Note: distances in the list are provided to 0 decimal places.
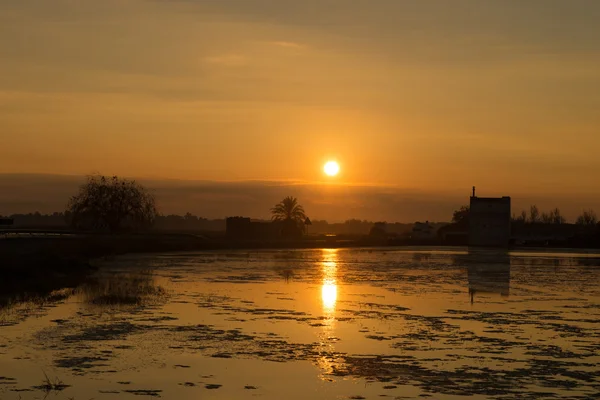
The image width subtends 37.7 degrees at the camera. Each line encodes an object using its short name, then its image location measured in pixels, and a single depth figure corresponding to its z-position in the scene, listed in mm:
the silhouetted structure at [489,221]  124750
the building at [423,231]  178862
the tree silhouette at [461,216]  176925
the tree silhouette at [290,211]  151250
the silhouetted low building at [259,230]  142625
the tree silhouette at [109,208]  104562
